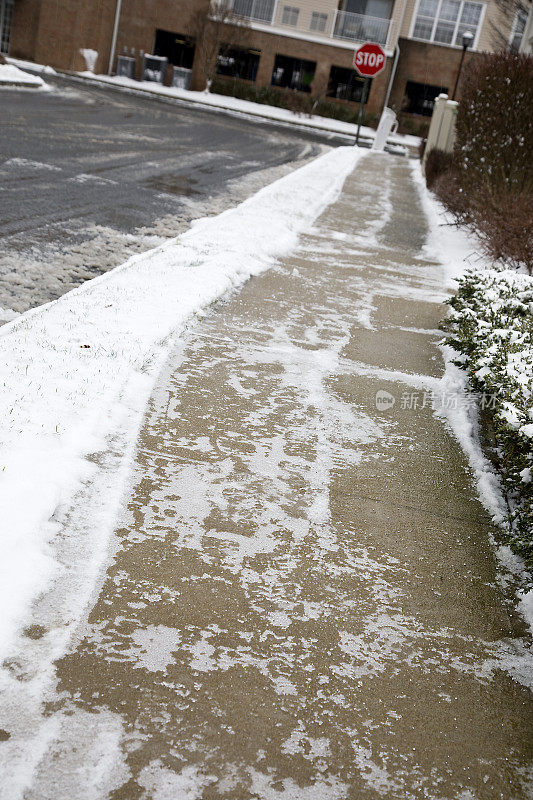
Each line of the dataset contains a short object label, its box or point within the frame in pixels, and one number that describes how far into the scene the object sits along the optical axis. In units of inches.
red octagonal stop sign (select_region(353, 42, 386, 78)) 1565.0
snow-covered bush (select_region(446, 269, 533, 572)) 136.9
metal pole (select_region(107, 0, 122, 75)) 1578.5
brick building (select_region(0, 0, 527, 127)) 1599.4
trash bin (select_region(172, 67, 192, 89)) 1586.0
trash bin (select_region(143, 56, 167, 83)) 1588.3
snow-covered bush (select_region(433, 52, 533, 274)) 427.5
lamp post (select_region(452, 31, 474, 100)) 1248.2
